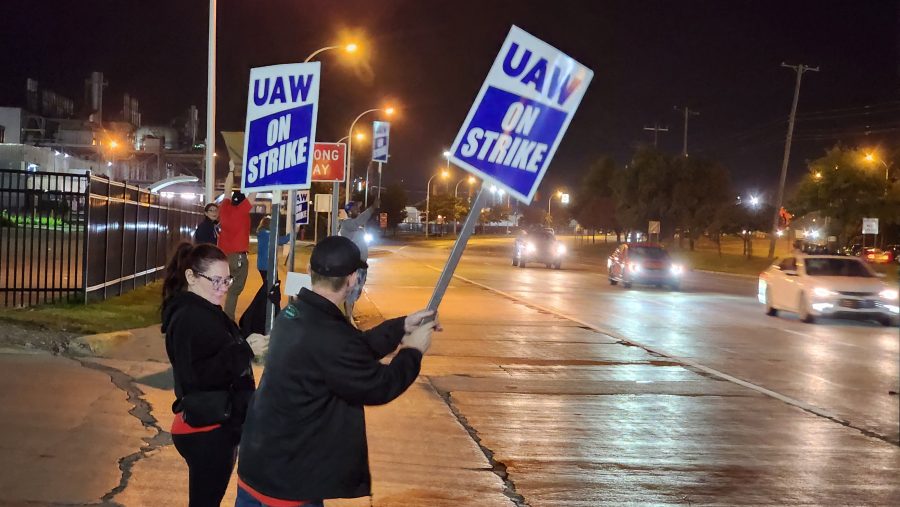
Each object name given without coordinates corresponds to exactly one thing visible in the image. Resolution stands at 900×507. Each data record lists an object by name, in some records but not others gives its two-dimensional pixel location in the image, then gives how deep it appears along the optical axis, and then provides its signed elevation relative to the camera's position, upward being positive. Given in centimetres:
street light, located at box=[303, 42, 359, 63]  2519 +501
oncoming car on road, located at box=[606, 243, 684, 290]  2870 -85
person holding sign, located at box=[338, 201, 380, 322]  1225 +4
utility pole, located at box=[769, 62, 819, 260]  4641 +468
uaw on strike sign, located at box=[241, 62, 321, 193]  726 +81
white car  1830 -87
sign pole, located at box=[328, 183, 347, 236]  1635 +54
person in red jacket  1235 -3
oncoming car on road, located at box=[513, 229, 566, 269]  4188 -57
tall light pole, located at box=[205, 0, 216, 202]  1666 +227
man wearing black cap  328 -60
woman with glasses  398 -67
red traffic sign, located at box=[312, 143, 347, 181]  1650 +121
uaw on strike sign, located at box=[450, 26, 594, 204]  382 +51
